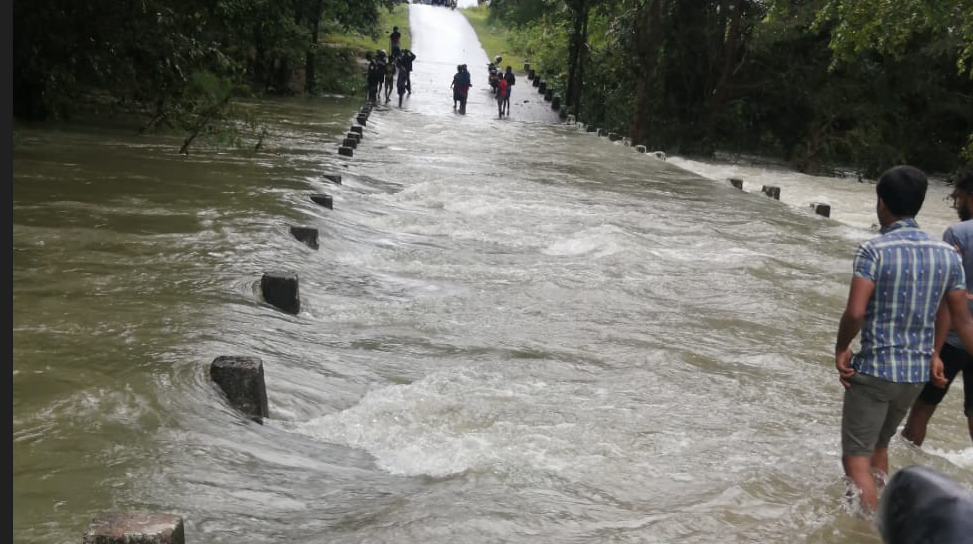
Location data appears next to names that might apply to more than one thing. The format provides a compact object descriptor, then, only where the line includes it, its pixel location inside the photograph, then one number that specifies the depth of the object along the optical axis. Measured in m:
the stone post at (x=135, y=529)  4.00
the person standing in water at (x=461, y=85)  34.75
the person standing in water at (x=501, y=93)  35.84
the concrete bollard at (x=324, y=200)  14.39
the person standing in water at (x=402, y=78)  36.91
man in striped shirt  5.17
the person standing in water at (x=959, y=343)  6.07
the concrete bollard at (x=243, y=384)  6.37
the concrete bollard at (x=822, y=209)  18.11
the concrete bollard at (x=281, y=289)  8.95
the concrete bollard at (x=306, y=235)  11.70
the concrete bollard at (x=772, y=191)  20.47
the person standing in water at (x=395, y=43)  42.69
